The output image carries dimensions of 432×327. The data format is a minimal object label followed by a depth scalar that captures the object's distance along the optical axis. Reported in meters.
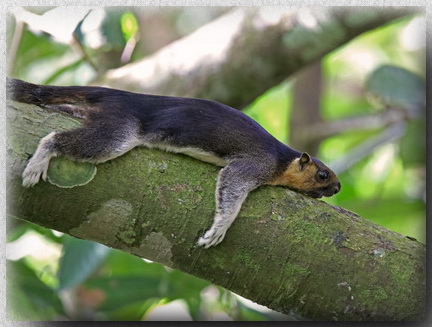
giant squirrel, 5.82
